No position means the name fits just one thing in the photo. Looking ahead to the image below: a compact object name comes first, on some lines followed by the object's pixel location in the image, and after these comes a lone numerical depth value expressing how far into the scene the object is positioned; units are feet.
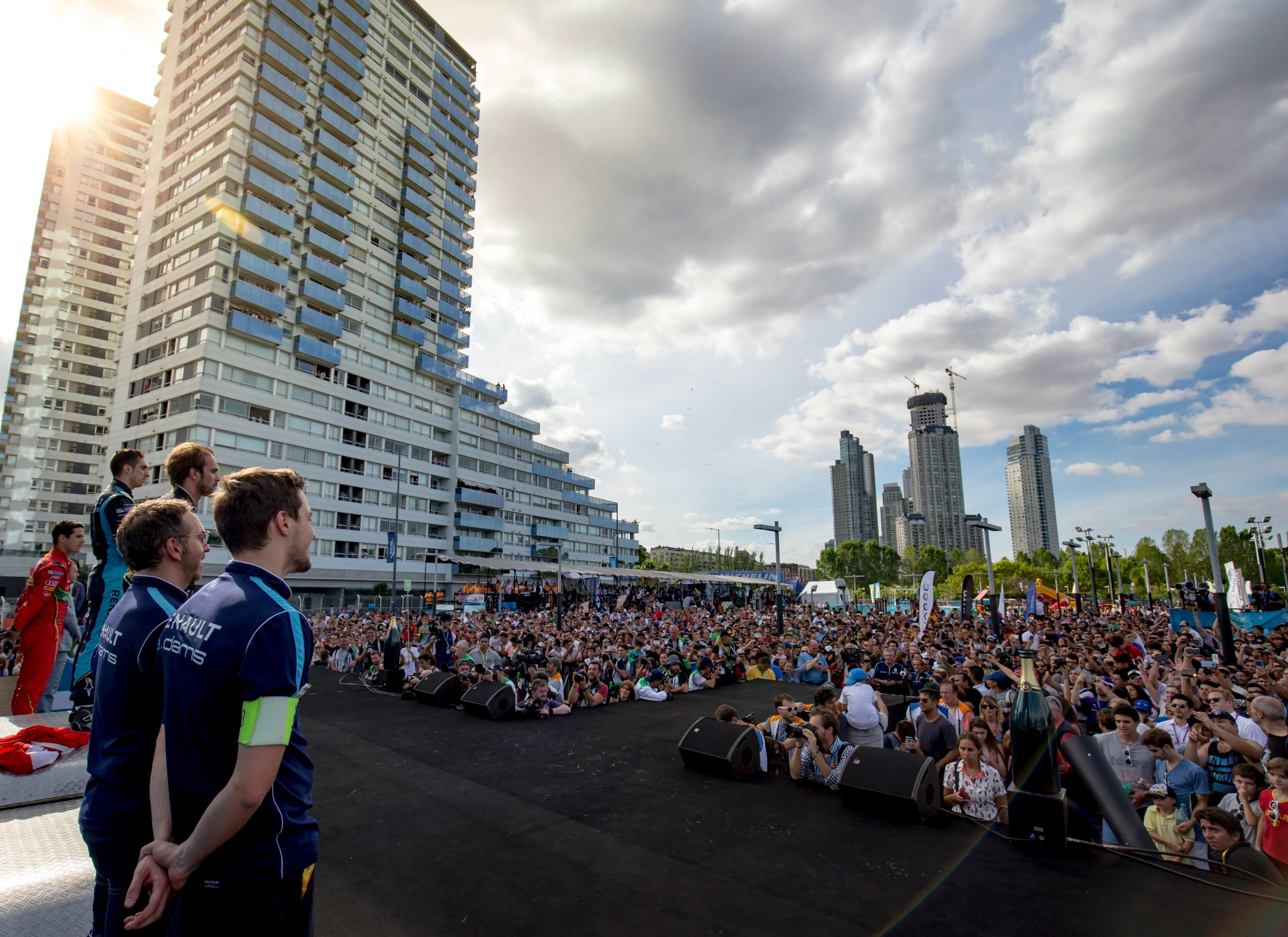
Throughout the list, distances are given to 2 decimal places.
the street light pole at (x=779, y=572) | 71.67
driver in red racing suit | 18.85
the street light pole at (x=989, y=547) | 65.70
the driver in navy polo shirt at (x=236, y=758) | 5.92
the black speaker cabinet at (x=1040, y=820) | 16.19
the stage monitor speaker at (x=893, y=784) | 18.48
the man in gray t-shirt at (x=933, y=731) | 23.03
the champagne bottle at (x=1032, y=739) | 15.74
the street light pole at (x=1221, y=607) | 39.42
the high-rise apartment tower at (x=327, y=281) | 149.48
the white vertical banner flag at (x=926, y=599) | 60.18
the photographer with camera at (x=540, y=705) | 34.30
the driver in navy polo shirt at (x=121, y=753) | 7.09
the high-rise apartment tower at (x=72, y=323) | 225.15
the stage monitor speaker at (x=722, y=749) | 22.70
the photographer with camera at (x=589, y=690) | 37.73
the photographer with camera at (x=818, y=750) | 22.20
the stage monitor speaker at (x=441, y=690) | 37.52
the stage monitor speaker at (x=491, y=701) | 33.37
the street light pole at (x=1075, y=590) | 118.01
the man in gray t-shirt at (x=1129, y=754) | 20.67
